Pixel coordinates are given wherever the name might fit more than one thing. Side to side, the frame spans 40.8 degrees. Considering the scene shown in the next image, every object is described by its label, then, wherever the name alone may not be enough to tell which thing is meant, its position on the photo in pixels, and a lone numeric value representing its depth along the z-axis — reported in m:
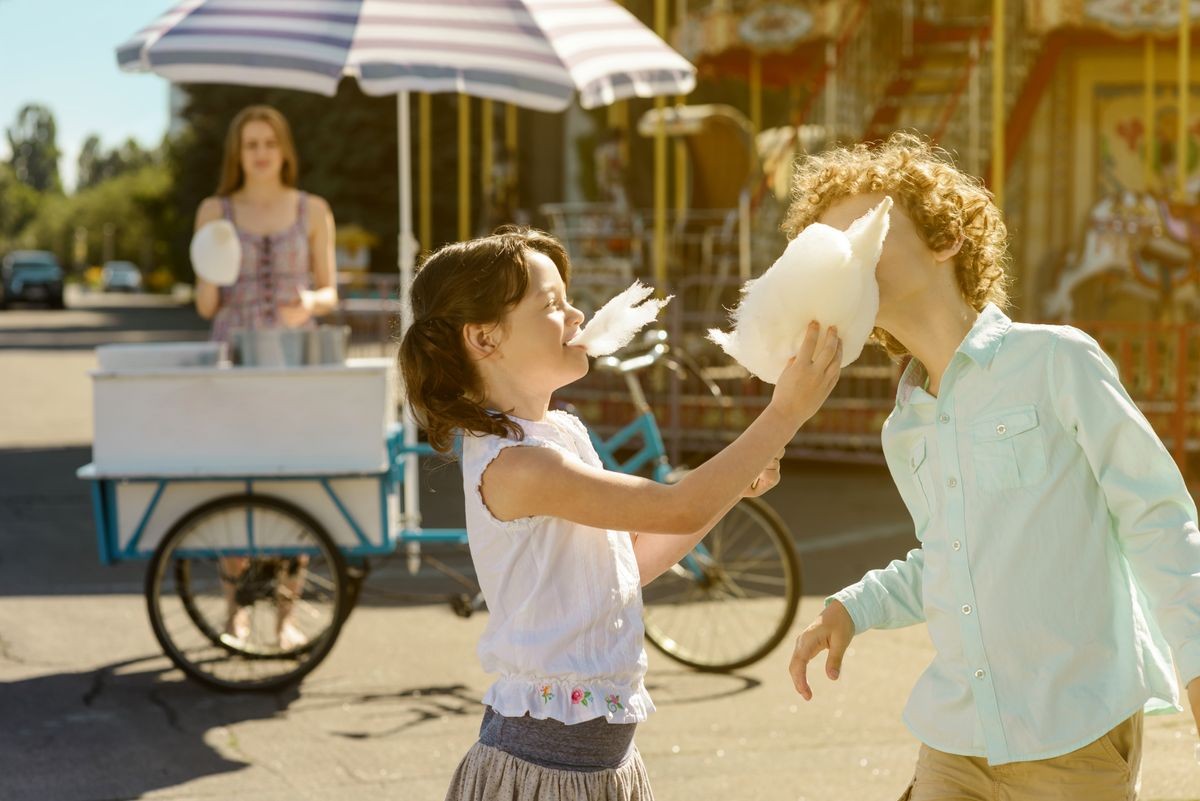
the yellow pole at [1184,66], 10.93
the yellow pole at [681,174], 14.93
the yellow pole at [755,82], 15.77
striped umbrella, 6.82
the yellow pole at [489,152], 15.57
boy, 2.38
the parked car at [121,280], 89.62
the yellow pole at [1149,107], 12.22
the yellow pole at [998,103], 10.66
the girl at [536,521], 2.53
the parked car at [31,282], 51.78
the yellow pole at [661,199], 11.96
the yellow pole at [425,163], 12.70
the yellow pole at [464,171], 12.88
